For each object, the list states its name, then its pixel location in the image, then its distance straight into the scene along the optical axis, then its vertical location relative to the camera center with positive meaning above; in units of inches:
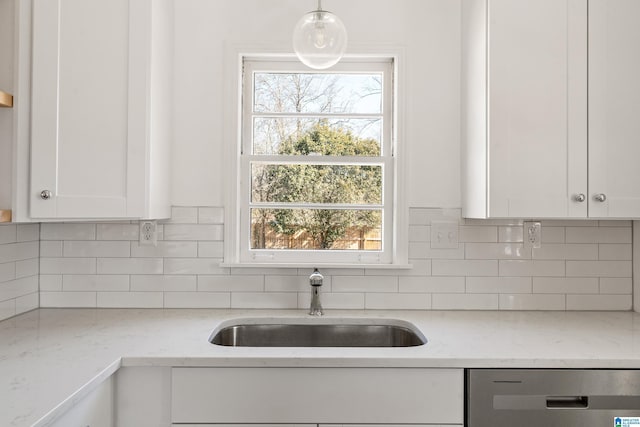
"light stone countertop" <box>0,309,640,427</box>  47.9 -17.1
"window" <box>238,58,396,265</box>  86.9 +11.8
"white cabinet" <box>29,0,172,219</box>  62.6 +15.8
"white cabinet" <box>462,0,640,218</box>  70.8 +17.6
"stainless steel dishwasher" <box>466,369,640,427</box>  56.6 -22.3
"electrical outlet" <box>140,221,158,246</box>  83.1 -2.9
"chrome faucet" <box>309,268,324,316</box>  77.4 -12.8
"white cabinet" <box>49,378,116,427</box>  45.2 -21.2
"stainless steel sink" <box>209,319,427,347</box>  77.6 -19.8
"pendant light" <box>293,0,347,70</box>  63.9 +25.9
